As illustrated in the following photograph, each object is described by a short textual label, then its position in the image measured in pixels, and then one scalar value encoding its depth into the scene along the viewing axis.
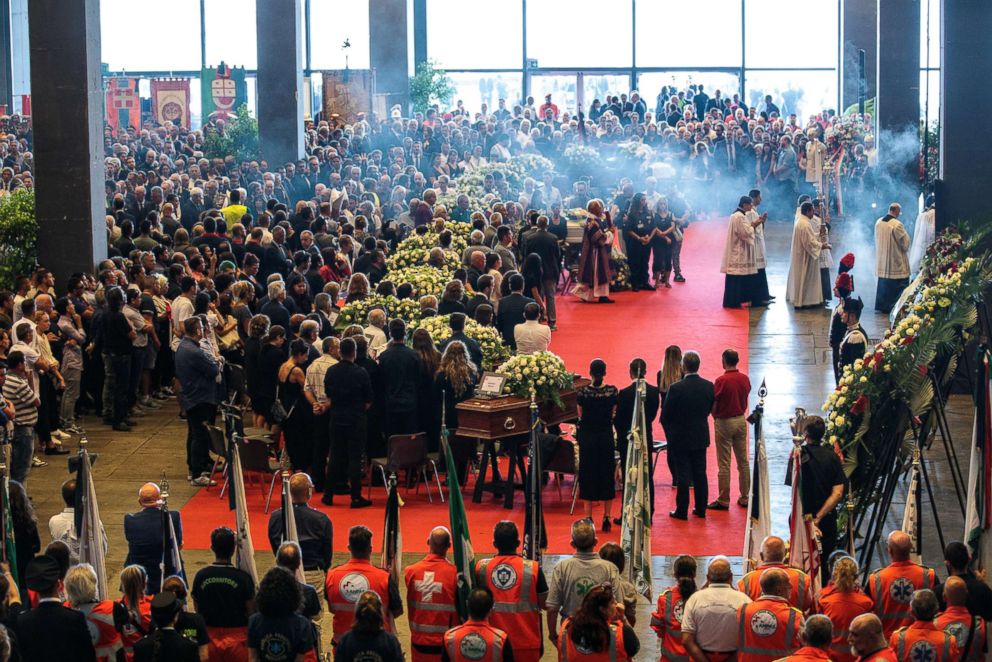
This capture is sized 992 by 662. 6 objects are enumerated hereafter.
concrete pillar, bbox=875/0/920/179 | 29.89
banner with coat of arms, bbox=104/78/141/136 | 35.56
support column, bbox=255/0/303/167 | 29.98
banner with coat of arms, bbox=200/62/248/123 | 33.78
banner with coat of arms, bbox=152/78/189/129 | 36.31
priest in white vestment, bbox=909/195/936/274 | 22.48
